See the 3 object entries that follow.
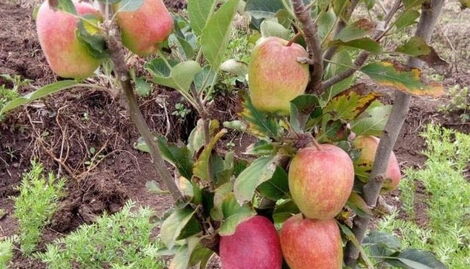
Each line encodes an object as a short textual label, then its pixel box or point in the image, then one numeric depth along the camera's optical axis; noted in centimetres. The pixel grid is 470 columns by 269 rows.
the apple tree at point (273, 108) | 80
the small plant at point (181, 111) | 291
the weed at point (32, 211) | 204
